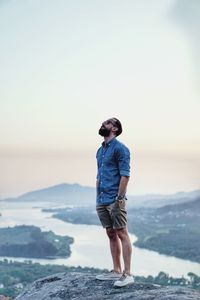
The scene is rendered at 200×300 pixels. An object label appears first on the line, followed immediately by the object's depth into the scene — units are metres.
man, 4.09
